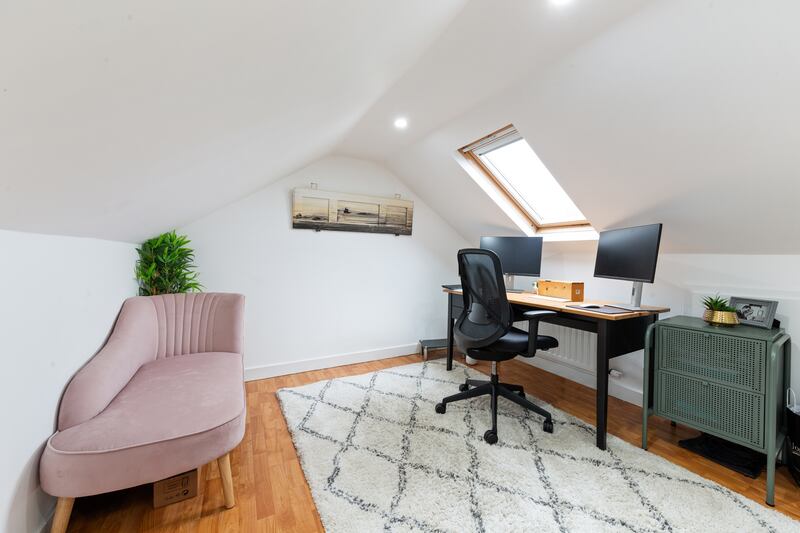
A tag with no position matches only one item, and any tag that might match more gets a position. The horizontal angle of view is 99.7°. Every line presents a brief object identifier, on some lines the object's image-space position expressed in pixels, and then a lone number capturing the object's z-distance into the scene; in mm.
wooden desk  1957
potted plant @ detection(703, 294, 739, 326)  1881
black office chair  2098
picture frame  1839
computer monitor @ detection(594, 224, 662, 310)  2035
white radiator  2863
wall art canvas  3143
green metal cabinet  1621
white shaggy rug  1433
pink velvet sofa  1162
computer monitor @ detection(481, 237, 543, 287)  3053
